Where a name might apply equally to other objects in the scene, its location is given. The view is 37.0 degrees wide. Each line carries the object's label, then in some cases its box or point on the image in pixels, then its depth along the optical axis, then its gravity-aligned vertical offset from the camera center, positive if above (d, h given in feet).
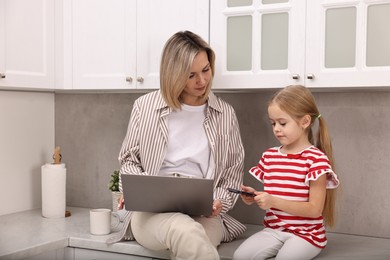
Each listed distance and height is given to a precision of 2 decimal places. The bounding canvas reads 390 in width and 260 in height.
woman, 7.55 -0.32
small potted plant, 9.14 -1.25
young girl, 6.72 -0.92
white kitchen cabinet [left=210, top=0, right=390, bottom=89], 6.89 +0.86
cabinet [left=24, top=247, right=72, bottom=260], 7.58 -1.94
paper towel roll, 9.26 -1.31
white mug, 8.07 -1.56
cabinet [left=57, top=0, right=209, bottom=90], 8.10 +1.07
